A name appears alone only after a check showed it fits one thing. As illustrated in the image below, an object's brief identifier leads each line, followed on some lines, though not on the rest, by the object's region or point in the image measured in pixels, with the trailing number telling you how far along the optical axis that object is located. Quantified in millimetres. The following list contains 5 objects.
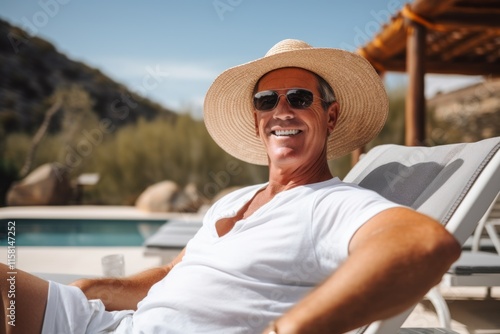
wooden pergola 5645
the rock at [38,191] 12555
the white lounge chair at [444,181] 1304
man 910
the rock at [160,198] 10922
